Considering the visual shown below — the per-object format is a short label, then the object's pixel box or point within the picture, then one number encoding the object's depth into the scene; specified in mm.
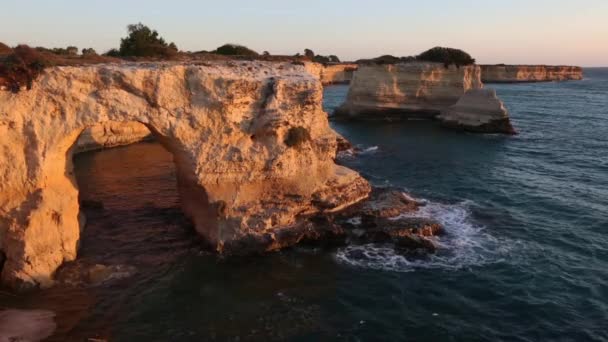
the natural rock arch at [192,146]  17031
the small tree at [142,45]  26141
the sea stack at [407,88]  60344
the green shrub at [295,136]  21438
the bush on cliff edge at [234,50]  33125
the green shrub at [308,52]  74625
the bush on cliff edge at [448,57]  60434
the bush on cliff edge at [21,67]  16625
